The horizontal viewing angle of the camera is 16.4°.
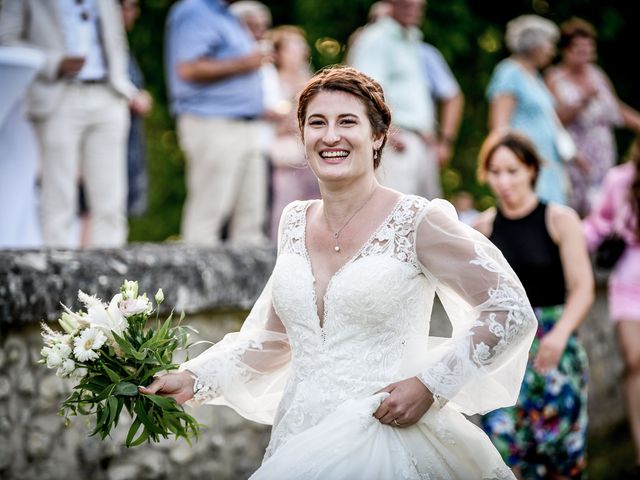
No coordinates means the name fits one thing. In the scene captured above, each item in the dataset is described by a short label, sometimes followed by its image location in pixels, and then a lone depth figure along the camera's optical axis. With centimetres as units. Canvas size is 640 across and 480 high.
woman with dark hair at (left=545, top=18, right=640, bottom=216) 2119
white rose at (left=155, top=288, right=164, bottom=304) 797
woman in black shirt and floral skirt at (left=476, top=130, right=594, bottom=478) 1247
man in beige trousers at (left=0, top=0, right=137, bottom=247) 1375
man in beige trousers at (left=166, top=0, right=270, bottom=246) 1636
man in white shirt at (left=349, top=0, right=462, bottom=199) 1806
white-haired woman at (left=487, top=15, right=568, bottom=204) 1890
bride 753
